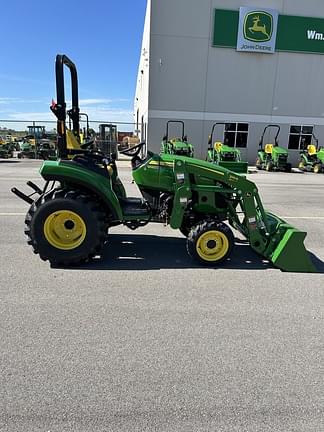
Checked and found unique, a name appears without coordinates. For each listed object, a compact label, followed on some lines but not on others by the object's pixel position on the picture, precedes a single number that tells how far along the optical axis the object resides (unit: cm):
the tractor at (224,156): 1445
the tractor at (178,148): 1582
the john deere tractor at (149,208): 414
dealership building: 1894
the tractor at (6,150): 1894
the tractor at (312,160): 1773
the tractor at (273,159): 1753
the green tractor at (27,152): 1995
